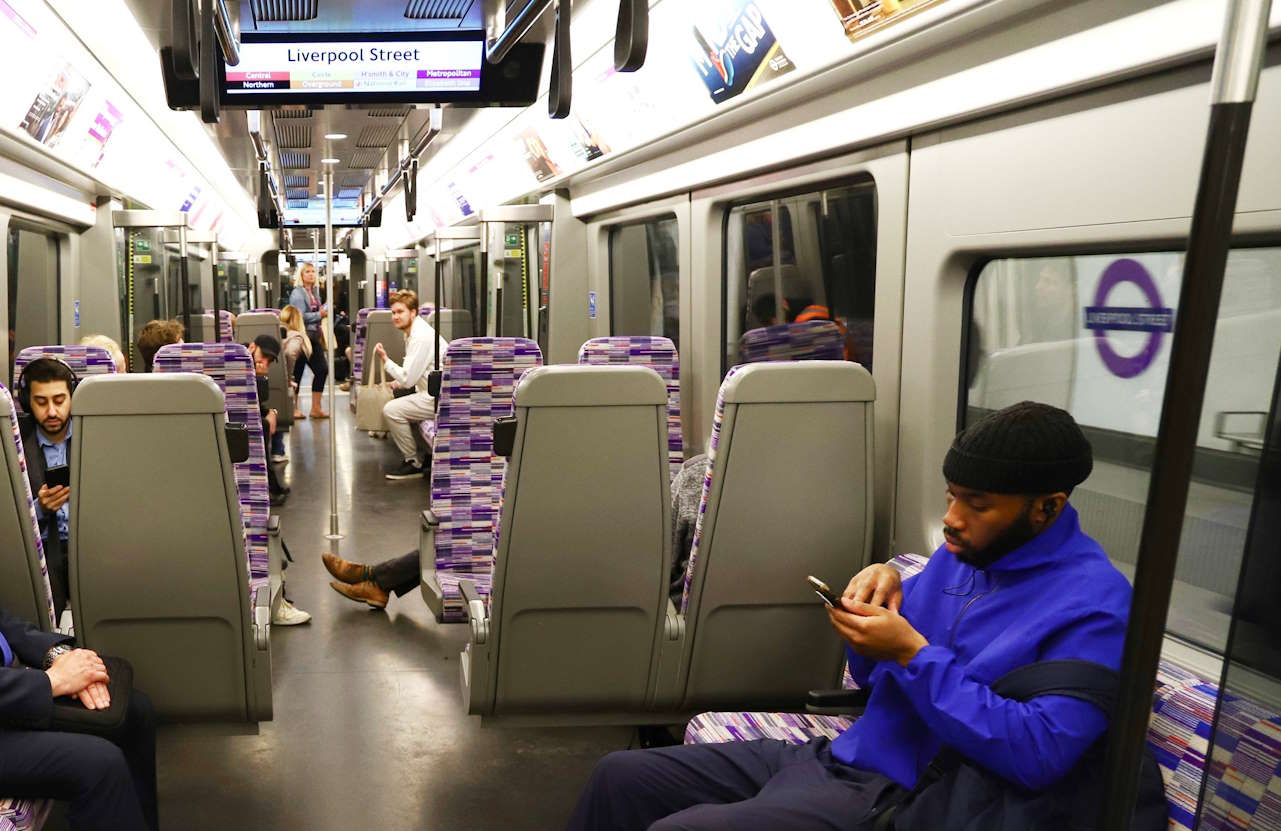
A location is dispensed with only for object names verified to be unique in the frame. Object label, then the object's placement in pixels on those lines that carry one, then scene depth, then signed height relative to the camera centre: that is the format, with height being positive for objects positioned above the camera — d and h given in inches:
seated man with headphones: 135.5 -25.7
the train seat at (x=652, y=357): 187.2 -14.2
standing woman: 494.6 -33.3
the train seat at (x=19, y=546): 99.7 -27.7
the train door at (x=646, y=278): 207.8 -0.8
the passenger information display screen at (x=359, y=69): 187.9 +31.9
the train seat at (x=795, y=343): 159.6 -9.0
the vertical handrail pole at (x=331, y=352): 247.9 -21.0
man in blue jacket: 71.3 -25.4
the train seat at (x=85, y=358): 188.7 -18.8
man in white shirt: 337.7 -34.2
